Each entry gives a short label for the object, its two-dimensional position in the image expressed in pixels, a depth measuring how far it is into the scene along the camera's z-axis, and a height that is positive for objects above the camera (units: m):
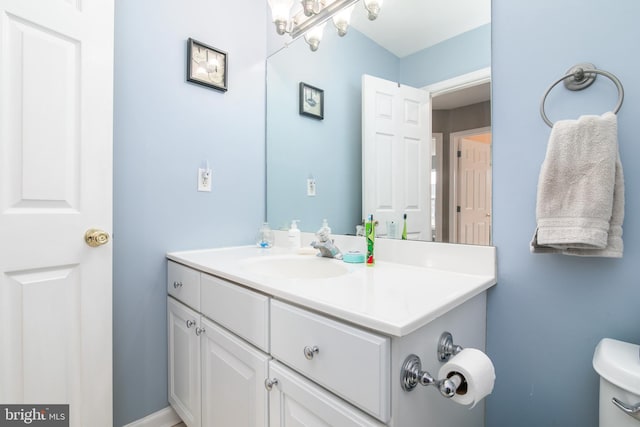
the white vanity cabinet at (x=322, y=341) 0.64 -0.34
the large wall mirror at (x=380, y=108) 1.06 +0.38
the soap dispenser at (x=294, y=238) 1.65 -0.15
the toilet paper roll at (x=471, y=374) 0.60 -0.33
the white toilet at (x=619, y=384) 0.63 -0.36
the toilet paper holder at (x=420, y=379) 0.61 -0.35
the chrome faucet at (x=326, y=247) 1.36 -0.16
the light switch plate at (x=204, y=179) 1.55 +0.16
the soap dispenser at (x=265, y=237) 1.73 -0.15
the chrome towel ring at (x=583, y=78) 0.79 +0.37
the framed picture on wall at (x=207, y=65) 1.49 +0.73
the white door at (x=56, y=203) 0.97 +0.02
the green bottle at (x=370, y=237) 1.21 -0.11
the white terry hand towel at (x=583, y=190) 0.73 +0.06
